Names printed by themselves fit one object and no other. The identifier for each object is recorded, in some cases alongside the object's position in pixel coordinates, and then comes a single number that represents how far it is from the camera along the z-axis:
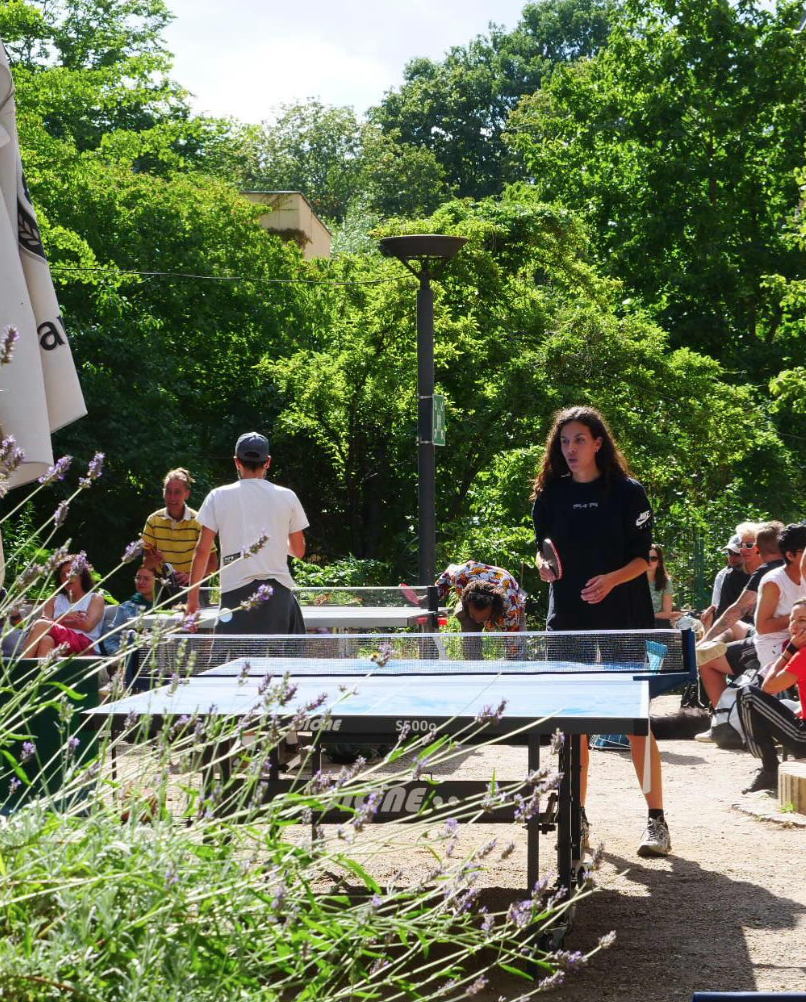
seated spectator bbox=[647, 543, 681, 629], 12.73
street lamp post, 13.95
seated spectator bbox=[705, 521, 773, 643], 10.56
